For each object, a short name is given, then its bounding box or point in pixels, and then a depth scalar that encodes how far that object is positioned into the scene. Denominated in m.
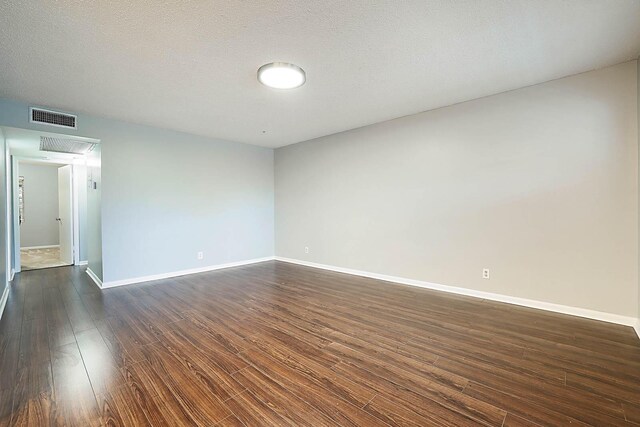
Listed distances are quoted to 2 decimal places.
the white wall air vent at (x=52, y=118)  3.40
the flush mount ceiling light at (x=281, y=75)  2.54
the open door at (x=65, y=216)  5.82
